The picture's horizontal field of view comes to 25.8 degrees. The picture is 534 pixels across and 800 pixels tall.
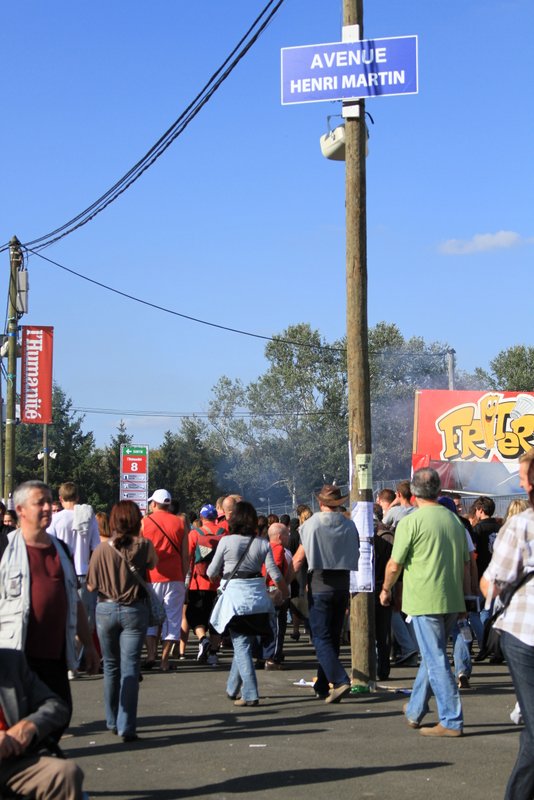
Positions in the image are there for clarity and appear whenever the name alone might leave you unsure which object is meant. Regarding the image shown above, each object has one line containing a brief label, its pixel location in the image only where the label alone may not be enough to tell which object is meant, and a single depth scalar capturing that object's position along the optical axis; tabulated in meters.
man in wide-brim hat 10.32
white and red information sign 28.61
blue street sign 11.09
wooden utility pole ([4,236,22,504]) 27.42
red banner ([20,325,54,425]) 29.80
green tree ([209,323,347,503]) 91.38
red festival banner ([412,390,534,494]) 27.58
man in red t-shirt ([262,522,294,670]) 13.33
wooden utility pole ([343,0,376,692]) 10.91
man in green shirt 8.48
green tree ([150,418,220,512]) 84.88
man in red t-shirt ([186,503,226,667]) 14.22
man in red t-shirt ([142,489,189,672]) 13.27
